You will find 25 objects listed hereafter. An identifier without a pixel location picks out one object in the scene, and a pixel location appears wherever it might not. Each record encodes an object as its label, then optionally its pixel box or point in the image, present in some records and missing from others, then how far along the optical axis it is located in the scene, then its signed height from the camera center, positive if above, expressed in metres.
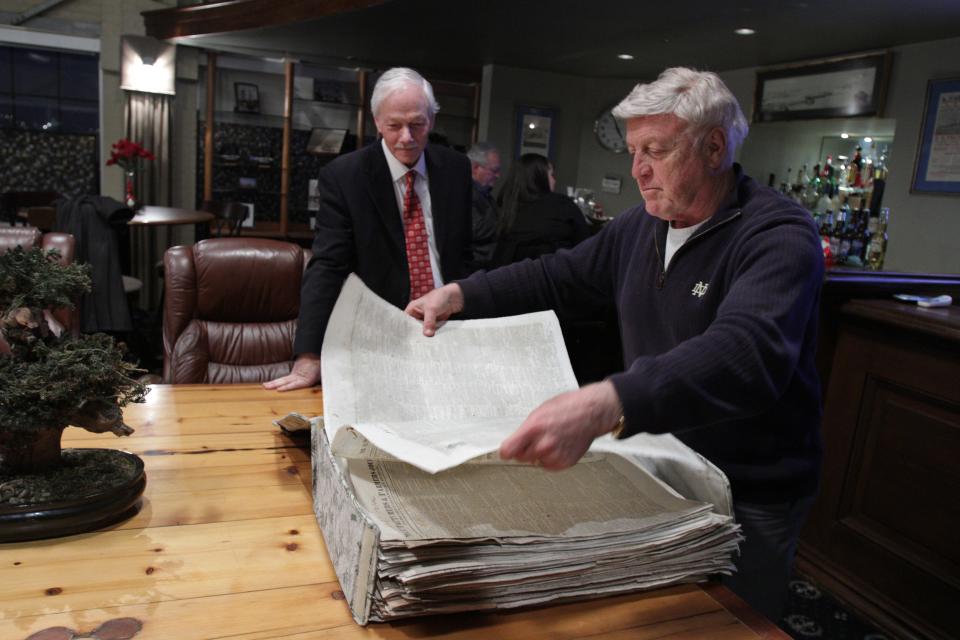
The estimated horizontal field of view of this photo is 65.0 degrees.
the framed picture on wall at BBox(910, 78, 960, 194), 4.65 +0.49
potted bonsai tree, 0.91 -0.32
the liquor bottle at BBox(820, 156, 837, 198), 5.47 +0.25
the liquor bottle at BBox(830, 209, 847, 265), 3.91 -0.12
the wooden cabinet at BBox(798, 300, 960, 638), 2.24 -0.80
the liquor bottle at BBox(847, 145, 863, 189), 5.37 +0.30
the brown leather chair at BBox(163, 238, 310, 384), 2.59 -0.52
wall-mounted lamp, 7.13 +0.84
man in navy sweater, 0.81 -0.16
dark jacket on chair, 4.06 -0.55
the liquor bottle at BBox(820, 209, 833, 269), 3.64 -0.11
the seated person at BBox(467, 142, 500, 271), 3.29 -0.10
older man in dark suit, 2.09 -0.09
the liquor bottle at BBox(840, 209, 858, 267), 3.88 -0.14
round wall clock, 7.75 +0.62
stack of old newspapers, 0.77 -0.37
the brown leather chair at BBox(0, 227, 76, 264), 2.88 -0.36
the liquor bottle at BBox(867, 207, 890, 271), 3.85 -0.16
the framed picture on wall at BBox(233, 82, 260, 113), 7.66 +0.65
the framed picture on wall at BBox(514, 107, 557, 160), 7.65 +0.58
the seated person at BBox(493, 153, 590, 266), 4.18 -0.16
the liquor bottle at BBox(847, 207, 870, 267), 3.87 -0.13
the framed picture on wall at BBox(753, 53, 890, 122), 5.13 +0.88
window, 7.11 +0.53
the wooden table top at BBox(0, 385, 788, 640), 0.76 -0.46
